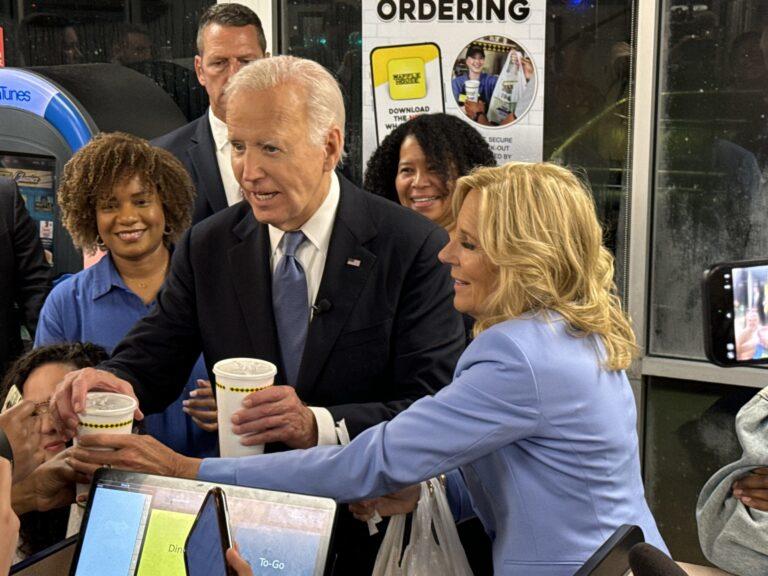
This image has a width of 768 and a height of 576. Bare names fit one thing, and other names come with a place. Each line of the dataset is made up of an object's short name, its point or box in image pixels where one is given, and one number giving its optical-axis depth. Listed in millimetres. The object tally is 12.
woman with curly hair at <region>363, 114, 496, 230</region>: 3814
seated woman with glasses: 2152
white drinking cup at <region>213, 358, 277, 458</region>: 2109
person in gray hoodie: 2215
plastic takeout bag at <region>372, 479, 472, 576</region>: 2186
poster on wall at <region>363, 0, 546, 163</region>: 4391
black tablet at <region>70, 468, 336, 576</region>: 1759
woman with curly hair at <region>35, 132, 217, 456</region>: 3135
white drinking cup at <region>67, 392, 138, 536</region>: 2047
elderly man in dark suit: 2402
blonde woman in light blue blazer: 2029
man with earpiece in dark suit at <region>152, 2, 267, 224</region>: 3980
